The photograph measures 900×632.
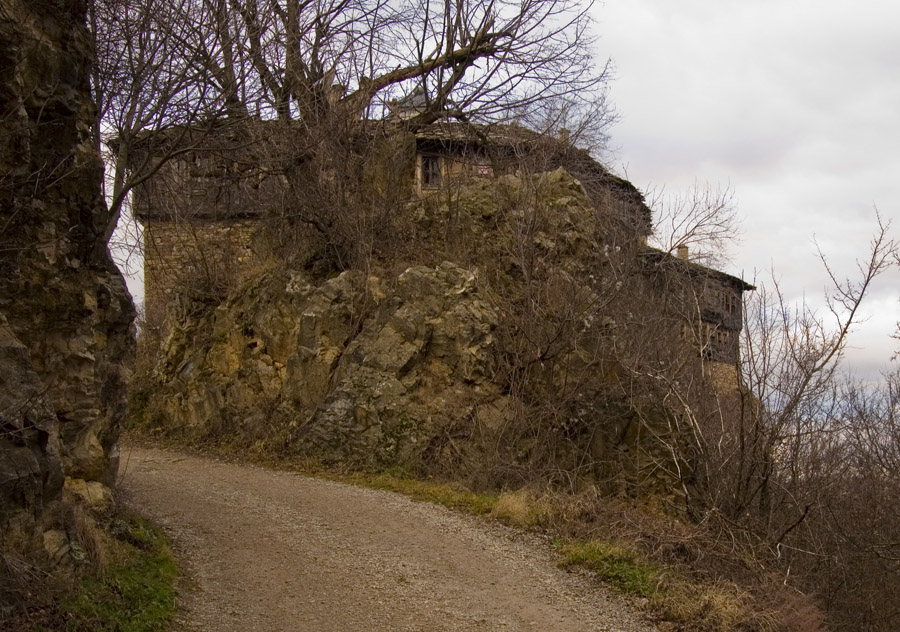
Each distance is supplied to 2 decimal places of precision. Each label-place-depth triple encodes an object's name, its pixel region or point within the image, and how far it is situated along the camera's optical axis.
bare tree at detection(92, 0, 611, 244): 8.48
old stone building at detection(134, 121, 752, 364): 15.34
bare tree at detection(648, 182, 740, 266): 14.76
